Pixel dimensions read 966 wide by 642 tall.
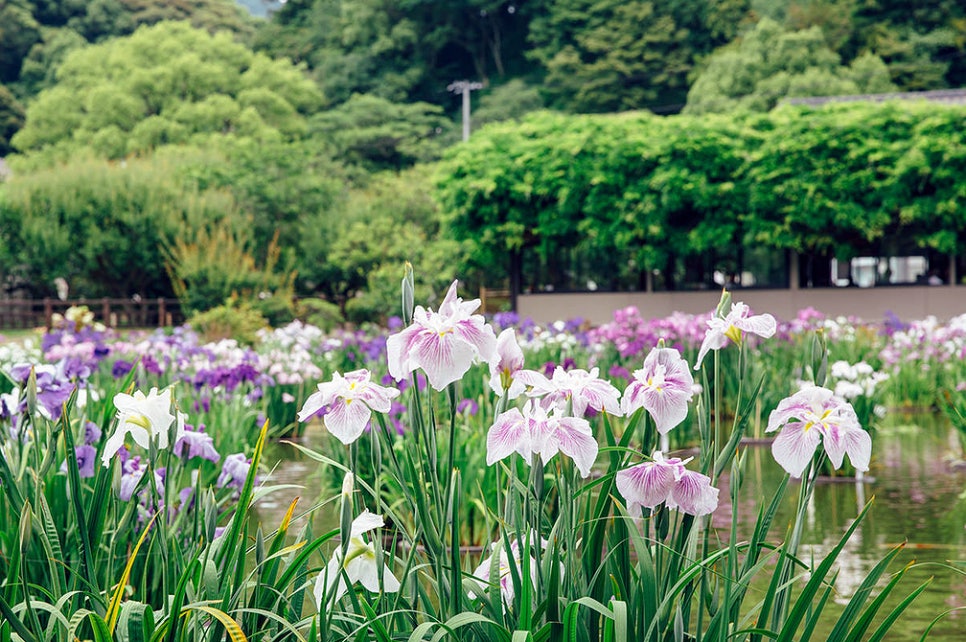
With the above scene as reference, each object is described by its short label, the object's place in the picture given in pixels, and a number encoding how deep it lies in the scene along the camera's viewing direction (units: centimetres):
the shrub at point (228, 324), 1534
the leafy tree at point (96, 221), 2630
